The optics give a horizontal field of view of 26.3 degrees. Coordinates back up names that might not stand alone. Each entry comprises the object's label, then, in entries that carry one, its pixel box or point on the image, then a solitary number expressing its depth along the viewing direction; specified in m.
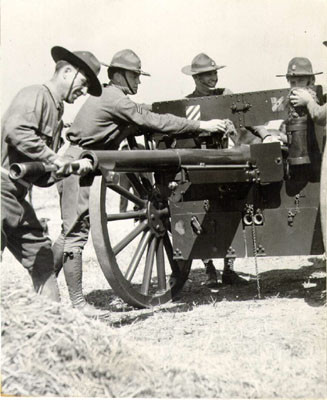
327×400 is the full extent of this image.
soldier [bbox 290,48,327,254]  5.46
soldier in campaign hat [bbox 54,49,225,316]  6.22
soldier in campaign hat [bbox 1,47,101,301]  5.18
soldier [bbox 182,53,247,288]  7.73
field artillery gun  5.89
